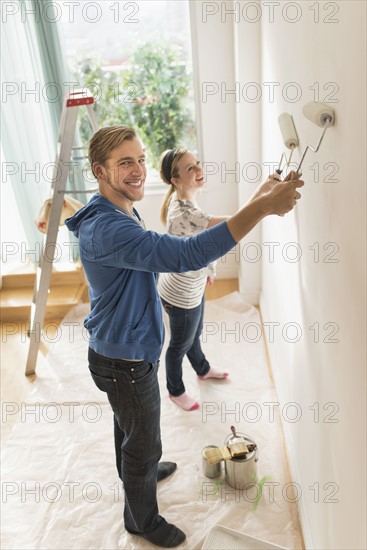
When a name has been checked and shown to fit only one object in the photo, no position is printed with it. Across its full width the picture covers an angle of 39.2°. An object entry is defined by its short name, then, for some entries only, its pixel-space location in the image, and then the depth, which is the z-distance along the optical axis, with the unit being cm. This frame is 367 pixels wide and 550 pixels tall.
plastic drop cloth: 195
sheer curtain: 315
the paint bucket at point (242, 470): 202
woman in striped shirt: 203
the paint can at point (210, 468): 210
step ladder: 256
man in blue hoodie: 129
